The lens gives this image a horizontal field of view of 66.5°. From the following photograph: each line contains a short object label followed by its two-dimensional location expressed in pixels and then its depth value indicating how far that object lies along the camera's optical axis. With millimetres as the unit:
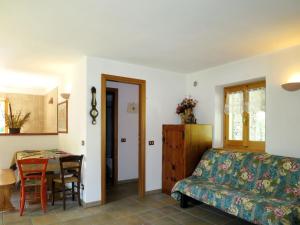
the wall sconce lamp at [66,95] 4514
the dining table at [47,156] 4105
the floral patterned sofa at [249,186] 2451
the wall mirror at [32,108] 6705
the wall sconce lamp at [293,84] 3056
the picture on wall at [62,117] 4777
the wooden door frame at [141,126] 4152
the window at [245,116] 3814
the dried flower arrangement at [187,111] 4551
